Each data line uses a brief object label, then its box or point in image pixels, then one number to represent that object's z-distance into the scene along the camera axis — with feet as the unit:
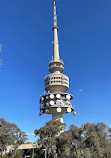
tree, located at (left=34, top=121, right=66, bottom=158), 107.18
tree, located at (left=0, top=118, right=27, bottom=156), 126.42
